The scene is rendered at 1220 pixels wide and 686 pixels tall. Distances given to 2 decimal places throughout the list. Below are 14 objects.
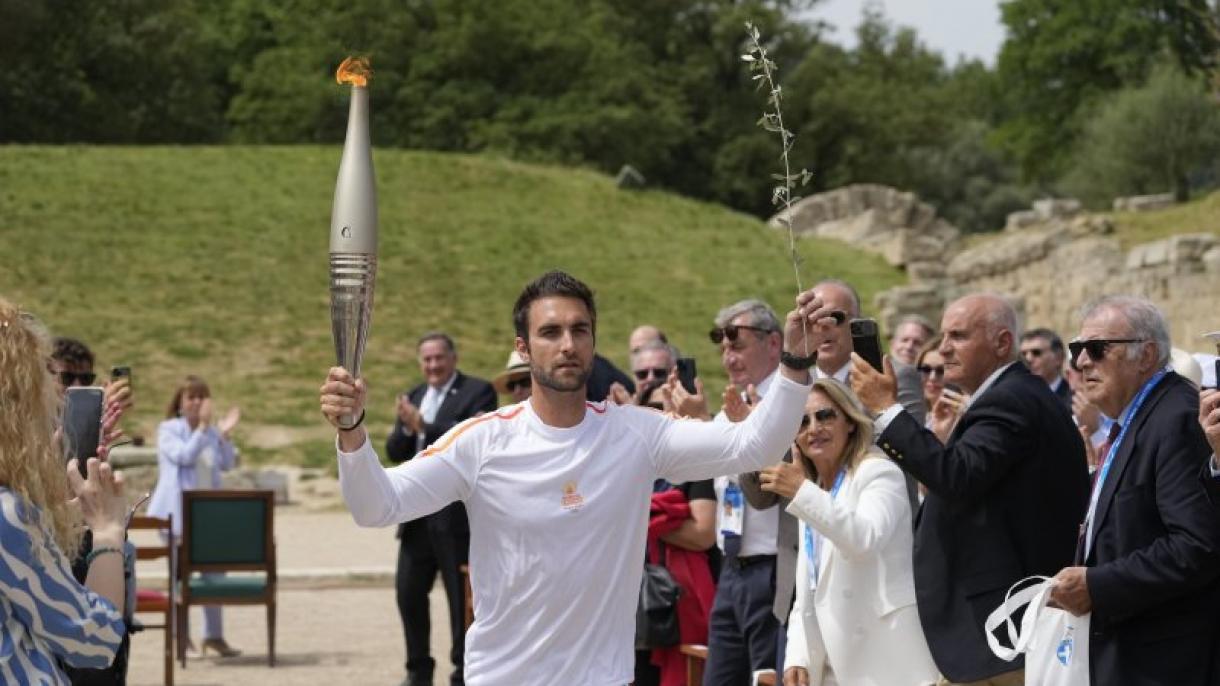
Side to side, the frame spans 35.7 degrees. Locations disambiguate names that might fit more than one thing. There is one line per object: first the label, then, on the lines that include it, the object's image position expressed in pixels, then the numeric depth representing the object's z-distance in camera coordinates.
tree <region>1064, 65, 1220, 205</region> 62.81
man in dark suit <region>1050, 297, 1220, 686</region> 5.64
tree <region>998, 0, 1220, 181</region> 73.25
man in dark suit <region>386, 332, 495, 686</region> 12.05
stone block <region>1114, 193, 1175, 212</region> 45.78
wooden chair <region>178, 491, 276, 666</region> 13.34
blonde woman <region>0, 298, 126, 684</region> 4.38
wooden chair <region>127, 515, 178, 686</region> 11.98
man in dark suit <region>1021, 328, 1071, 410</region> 11.71
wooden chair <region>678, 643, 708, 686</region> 8.86
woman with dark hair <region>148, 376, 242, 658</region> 14.98
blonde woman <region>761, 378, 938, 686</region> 6.82
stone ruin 31.86
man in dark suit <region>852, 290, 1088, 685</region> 6.53
